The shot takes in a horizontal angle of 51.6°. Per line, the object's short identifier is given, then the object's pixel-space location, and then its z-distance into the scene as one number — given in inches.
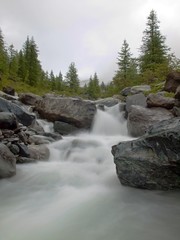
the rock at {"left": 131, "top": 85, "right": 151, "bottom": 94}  610.2
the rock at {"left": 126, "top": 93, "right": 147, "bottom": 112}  468.9
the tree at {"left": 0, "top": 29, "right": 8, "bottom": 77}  1394.1
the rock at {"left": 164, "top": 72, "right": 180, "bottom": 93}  483.5
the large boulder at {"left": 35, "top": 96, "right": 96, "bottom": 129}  440.1
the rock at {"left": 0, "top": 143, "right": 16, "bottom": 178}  232.5
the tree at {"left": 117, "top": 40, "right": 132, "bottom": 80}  1025.3
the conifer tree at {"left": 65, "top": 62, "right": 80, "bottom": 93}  1880.9
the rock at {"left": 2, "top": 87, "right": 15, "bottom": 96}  818.9
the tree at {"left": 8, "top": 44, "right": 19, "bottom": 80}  1502.1
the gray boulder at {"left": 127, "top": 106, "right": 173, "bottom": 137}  376.8
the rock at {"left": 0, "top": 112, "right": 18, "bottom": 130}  320.8
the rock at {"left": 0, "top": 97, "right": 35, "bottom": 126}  401.5
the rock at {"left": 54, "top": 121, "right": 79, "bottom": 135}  434.6
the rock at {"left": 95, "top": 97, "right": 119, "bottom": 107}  586.5
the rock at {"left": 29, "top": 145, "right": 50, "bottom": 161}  287.3
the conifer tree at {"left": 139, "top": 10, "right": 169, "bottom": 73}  932.5
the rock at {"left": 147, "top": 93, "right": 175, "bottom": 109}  406.0
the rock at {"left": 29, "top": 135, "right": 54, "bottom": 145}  331.1
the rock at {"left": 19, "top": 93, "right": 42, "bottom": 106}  631.2
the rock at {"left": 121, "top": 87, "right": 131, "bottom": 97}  676.5
